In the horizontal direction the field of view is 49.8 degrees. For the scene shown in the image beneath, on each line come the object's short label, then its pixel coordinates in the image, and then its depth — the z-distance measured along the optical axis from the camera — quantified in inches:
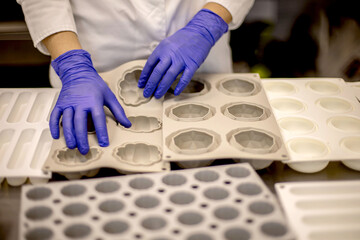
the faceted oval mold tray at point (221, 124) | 52.1
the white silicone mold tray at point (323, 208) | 42.3
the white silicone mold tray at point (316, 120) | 52.9
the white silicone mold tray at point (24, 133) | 50.7
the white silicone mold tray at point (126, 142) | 50.7
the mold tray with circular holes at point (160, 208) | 41.4
